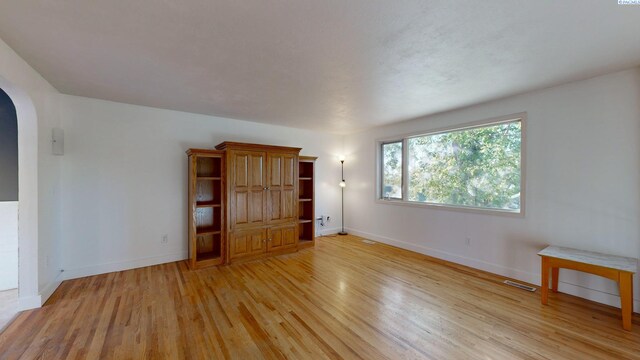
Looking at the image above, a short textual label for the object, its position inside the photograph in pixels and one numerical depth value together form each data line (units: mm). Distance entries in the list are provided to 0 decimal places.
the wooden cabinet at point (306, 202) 4809
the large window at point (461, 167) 3373
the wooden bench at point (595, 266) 2172
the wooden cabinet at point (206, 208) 3631
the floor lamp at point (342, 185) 5793
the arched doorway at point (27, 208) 2475
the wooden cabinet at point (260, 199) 3838
